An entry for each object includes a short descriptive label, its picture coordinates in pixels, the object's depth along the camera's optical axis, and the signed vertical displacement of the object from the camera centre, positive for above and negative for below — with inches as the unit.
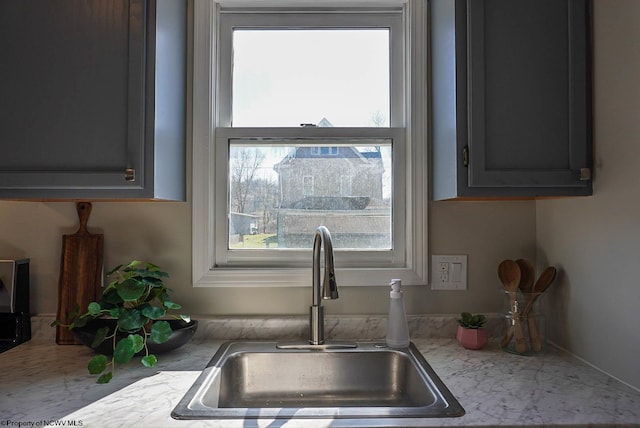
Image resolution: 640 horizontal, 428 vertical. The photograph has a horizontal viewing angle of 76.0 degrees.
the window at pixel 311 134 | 60.5 +12.3
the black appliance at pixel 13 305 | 53.5 -11.7
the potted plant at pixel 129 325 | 43.8 -12.7
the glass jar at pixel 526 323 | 50.3 -13.1
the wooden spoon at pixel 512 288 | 50.5 -9.1
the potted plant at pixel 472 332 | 52.2 -14.7
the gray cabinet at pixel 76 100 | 45.5 +13.1
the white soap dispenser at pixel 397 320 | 52.4 -13.2
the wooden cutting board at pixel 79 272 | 54.6 -7.5
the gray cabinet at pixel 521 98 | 46.1 +13.6
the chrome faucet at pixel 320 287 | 49.2 -8.5
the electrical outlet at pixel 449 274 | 58.9 -8.1
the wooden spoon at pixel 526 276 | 53.5 -7.7
